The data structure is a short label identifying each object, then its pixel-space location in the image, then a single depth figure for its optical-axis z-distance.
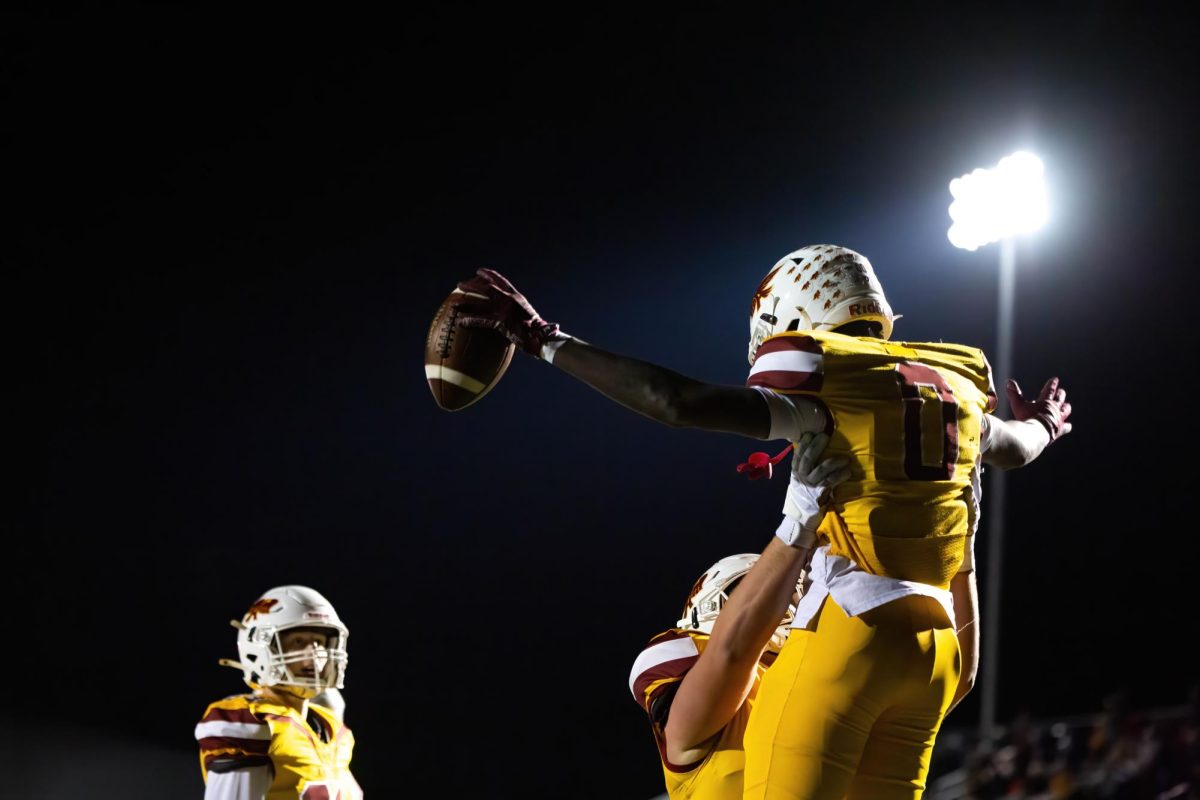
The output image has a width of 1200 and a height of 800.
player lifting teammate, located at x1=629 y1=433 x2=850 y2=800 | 8.25
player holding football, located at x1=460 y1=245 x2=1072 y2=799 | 8.16
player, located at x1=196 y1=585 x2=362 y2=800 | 10.43
